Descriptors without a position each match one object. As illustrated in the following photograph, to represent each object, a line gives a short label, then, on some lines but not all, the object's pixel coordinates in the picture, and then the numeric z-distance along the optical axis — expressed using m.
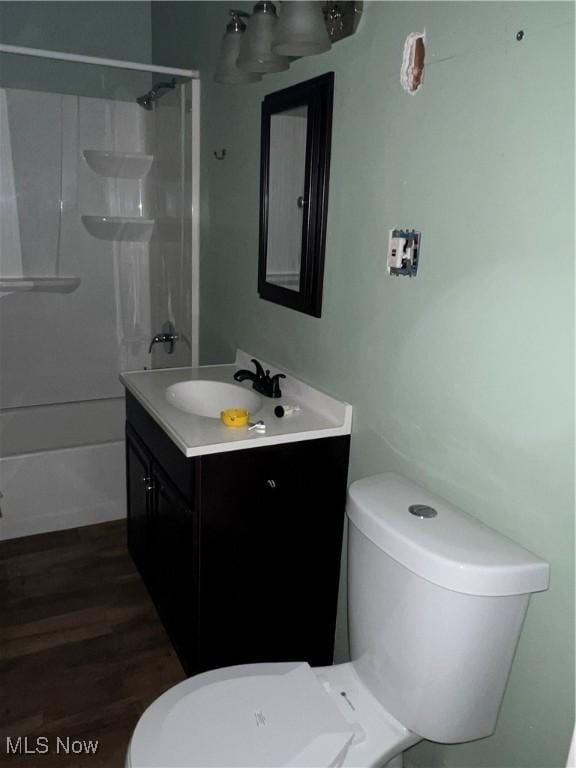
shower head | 2.66
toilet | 1.07
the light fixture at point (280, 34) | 1.43
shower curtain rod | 2.19
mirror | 1.68
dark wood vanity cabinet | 1.58
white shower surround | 3.00
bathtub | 2.47
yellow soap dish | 1.63
